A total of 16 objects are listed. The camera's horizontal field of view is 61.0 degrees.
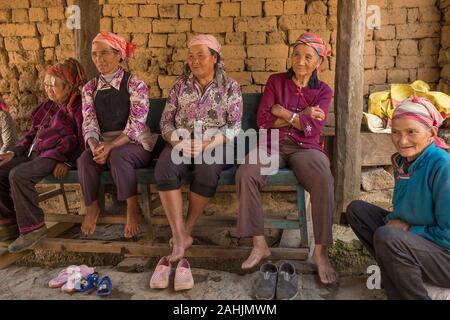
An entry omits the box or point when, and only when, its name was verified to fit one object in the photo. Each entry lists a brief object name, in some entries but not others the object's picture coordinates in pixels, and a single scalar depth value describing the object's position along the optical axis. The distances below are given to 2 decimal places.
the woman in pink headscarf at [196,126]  2.91
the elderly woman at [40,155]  3.12
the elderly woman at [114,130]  3.06
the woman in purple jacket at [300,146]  2.74
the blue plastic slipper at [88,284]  2.71
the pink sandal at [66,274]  2.80
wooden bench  2.97
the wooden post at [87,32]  4.06
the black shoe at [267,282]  2.49
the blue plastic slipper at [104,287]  2.67
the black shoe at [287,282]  2.49
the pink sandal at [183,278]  2.63
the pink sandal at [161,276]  2.66
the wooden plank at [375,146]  4.39
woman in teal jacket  2.15
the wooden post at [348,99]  3.66
